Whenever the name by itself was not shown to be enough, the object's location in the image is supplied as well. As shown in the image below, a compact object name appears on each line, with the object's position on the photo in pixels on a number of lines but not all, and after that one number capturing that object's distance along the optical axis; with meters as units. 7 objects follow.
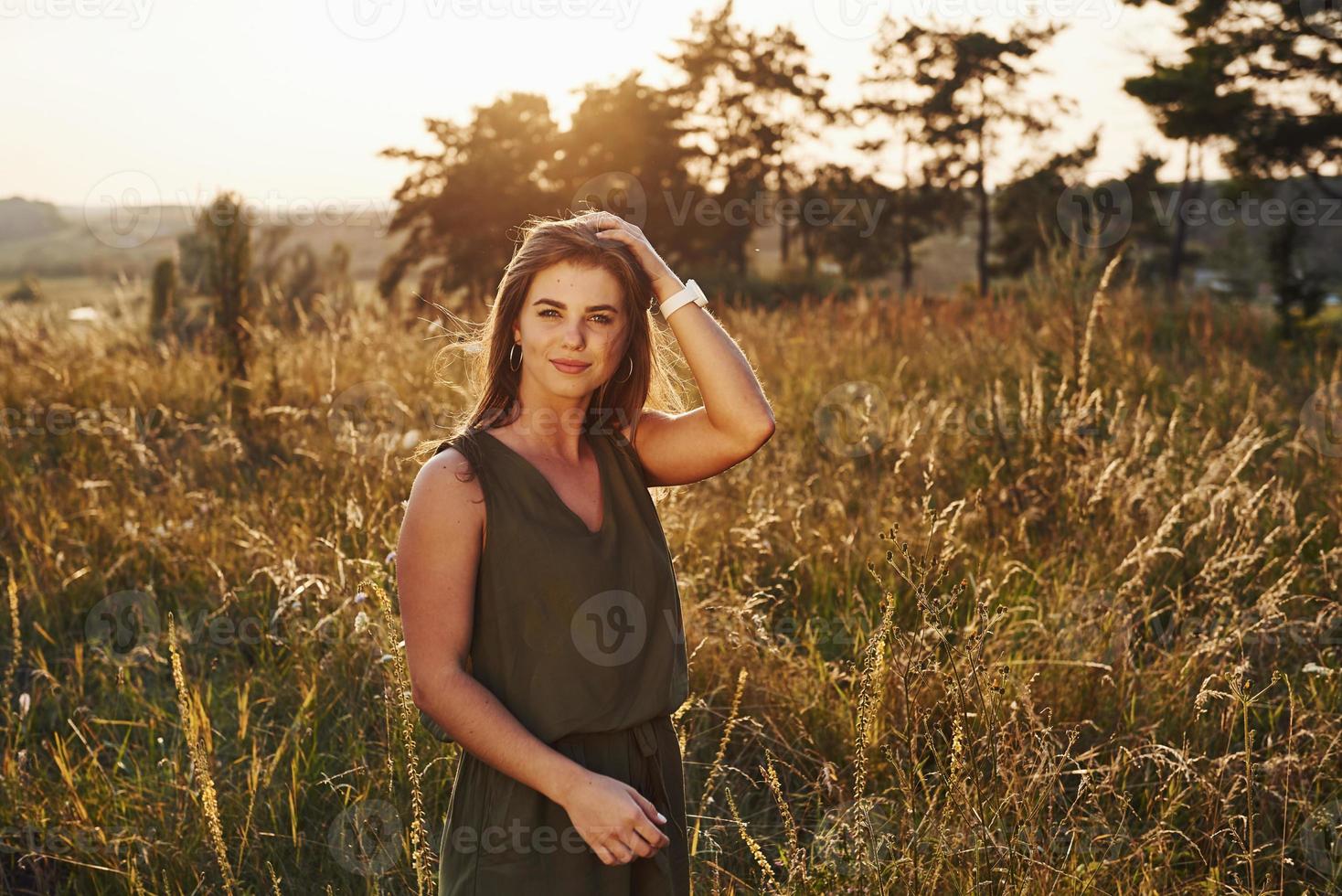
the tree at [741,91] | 30.52
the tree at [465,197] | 25.39
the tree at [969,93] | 29.36
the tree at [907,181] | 30.77
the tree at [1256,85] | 13.84
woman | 1.49
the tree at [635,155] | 27.72
